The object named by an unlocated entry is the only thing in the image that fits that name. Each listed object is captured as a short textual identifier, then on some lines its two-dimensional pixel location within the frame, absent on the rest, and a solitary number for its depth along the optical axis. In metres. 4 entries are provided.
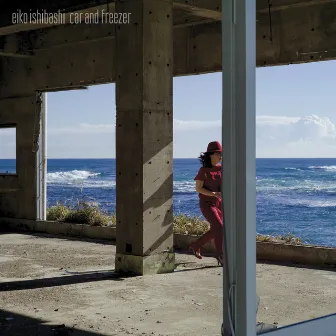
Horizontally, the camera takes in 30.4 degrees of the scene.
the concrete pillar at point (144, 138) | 8.77
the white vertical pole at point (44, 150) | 14.38
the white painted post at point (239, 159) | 3.43
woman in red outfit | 9.03
